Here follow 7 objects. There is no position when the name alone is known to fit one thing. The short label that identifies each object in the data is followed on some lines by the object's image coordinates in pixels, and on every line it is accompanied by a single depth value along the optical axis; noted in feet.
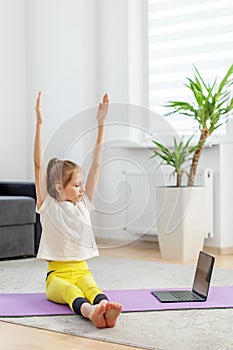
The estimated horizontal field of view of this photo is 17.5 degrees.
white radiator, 11.49
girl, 10.47
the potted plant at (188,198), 15.78
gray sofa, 15.24
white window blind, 17.02
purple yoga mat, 10.00
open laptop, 10.58
